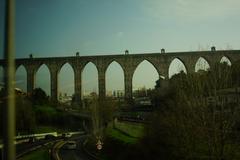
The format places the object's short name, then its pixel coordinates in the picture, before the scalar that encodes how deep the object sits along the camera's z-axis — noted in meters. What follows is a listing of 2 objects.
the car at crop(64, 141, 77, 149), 31.10
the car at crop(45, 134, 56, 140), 45.56
